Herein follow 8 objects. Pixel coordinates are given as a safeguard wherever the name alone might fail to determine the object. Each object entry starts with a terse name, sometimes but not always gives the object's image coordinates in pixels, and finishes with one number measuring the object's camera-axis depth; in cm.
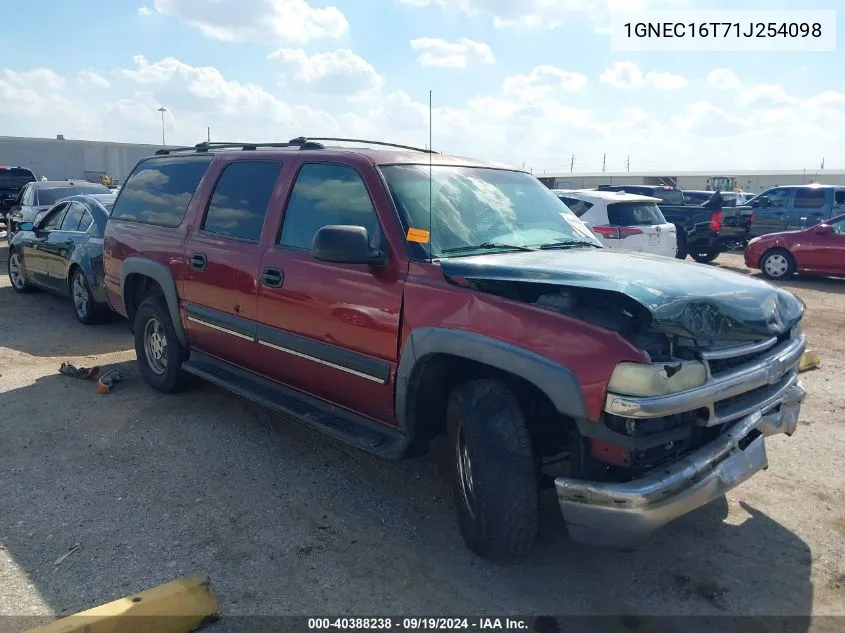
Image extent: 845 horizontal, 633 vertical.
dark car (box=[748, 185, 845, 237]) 1703
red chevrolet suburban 284
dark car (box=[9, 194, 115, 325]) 812
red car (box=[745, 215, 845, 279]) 1241
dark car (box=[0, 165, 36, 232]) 2084
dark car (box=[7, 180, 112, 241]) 1364
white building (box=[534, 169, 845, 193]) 4256
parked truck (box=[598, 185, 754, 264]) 1516
